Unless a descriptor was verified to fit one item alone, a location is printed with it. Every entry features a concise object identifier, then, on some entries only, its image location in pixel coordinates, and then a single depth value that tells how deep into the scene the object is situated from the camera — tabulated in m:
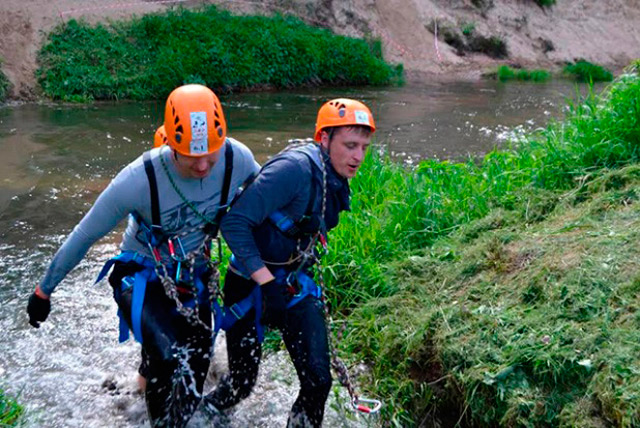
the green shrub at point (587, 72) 20.77
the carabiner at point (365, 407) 3.69
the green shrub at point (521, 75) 20.19
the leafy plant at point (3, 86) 12.85
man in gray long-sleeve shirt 3.25
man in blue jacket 3.27
